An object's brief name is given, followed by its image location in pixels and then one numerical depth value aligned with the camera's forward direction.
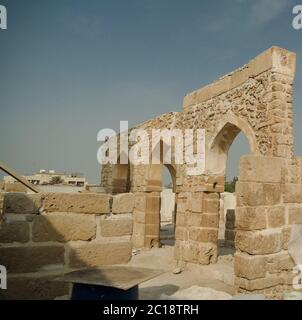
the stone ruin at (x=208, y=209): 3.30
